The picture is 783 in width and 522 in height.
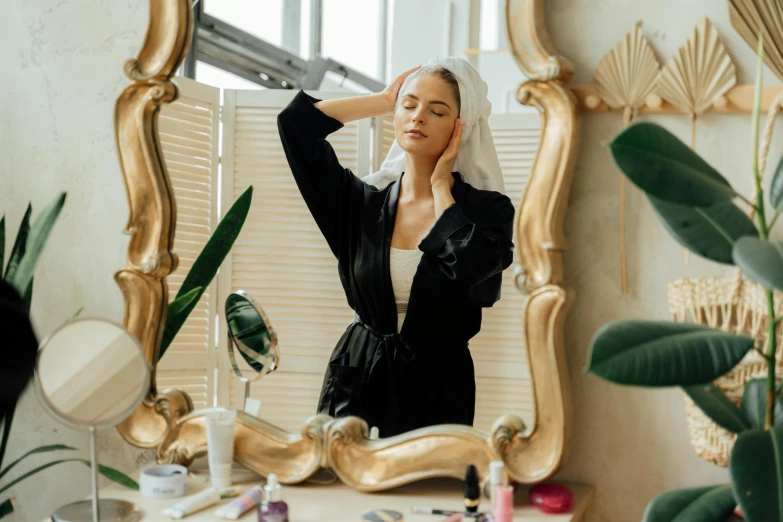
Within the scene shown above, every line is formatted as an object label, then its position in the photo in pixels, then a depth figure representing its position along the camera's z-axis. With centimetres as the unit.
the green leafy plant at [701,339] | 83
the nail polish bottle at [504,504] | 108
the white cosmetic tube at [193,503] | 121
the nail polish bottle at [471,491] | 116
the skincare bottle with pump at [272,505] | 115
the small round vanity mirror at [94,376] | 117
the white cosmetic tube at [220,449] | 132
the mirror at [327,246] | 121
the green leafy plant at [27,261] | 136
